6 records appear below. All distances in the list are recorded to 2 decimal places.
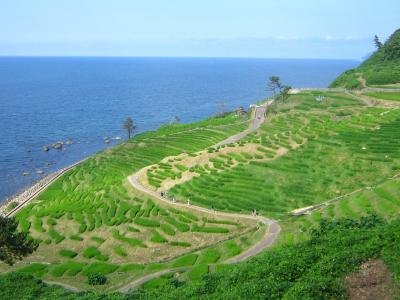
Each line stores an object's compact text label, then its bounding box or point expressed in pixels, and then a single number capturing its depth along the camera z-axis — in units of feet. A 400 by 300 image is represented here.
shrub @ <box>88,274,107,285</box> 135.54
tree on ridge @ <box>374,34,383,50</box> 631.56
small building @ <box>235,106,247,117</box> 441.81
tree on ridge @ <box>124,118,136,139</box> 431.18
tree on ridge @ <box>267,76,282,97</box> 438.81
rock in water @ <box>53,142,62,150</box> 444.96
